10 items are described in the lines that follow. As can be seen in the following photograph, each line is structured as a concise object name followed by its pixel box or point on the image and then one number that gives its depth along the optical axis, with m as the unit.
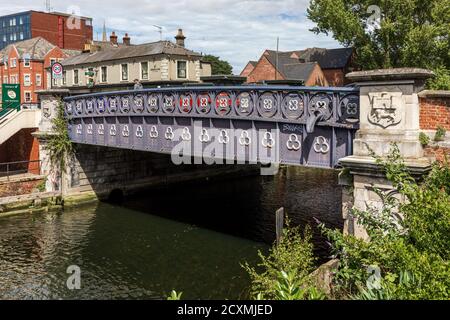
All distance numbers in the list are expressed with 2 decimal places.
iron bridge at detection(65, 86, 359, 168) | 12.86
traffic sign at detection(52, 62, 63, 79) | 26.58
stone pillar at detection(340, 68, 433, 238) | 10.57
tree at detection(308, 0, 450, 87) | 30.53
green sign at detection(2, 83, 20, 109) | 27.13
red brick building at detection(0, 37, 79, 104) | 59.12
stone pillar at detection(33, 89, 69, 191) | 24.34
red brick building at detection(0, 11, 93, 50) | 77.62
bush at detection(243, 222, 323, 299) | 7.06
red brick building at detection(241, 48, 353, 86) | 51.03
